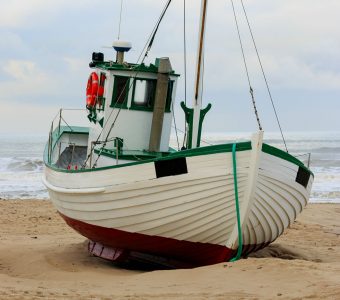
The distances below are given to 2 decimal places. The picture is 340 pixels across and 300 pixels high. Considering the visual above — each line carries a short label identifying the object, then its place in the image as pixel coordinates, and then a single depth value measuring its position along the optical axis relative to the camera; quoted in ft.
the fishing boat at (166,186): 41.93
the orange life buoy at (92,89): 55.78
